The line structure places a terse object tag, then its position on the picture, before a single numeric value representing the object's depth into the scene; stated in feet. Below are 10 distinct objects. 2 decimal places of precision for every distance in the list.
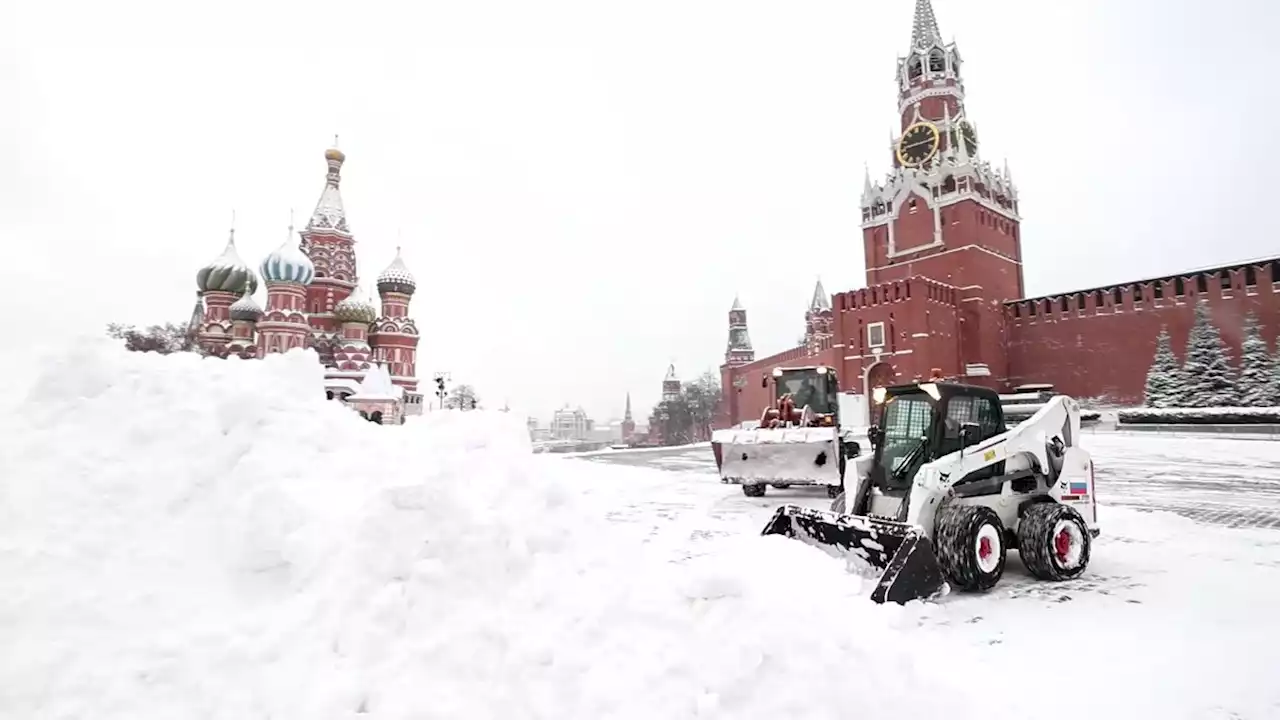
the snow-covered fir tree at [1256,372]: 103.19
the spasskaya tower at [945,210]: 140.97
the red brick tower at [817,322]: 180.86
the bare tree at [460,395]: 267.45
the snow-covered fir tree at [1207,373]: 106.22
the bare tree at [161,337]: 148.66
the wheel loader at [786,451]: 39.32
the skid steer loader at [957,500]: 17.74
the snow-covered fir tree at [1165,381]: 109.40
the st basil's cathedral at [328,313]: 130.31
